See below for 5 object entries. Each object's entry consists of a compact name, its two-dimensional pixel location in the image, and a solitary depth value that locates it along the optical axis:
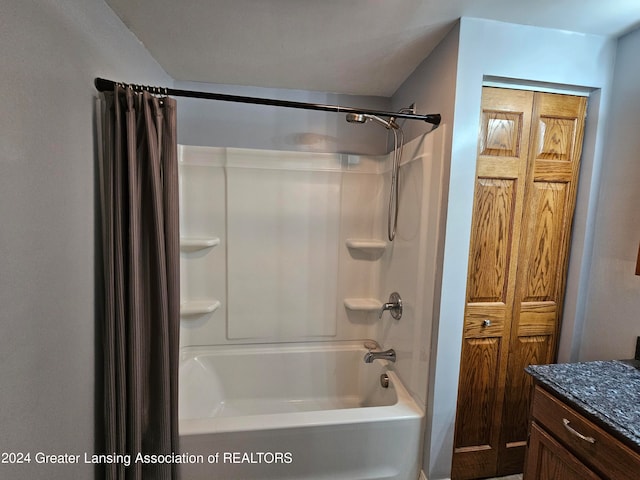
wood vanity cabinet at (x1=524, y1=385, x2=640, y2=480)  0.94
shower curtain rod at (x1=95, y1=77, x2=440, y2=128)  1.24
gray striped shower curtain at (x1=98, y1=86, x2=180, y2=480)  1.25
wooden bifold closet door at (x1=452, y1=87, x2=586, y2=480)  1.55
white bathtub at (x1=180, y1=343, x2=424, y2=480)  1.51
